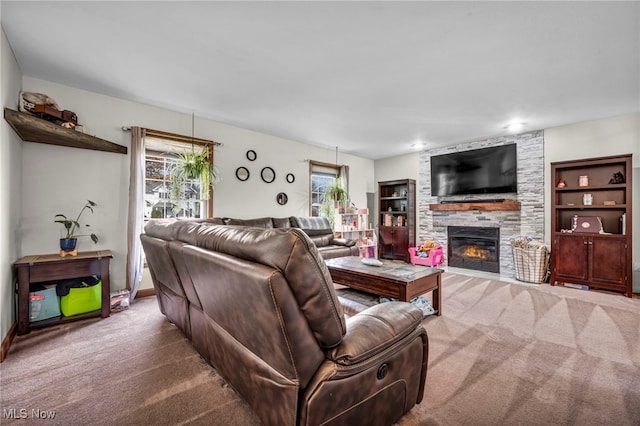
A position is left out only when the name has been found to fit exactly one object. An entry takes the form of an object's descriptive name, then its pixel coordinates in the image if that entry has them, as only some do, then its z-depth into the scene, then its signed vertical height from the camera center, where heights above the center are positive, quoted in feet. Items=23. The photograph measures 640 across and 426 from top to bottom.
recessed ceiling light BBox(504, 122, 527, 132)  13.88 +4.62
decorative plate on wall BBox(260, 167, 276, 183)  16.03 +2.34
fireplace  16.56 -2.04
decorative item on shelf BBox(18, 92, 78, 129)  8.64 +3.34
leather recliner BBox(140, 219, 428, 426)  3.22 -1.67
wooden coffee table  8.62 -2.17
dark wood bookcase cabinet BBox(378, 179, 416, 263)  20.06 -0.24
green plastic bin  8.81 -2.86
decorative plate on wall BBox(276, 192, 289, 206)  16.87 +0.98
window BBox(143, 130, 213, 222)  12.23 +1.51
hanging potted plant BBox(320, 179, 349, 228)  19.16 +0.95
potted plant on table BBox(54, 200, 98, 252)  9.17 -0.63
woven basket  13.85 -2.46
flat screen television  15.79 +2.71
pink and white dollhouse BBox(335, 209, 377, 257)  18.84 -1.11
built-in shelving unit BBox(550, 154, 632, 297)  11.97 -0.30
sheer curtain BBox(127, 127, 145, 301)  10.93 -0.07
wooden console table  7.95 -1.85
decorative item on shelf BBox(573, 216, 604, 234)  12.76 -0.37
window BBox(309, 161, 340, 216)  19.21 +2.46
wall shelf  7.67 +2.50
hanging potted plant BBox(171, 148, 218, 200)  12.30 +1.90
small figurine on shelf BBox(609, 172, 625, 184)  12.50 +1.75
